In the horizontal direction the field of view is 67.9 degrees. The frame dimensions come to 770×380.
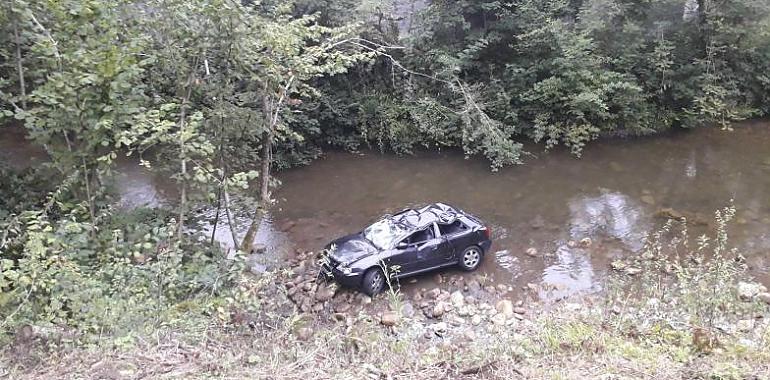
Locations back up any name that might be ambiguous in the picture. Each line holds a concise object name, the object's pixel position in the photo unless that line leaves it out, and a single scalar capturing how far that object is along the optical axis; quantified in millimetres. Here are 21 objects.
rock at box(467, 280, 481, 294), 10750
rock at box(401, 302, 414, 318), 9977
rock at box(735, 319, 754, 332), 6277
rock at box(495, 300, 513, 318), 9820
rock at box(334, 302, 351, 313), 10148
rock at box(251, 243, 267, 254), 12219
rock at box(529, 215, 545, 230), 13070
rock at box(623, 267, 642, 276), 10828
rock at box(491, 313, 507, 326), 9327
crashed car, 10227
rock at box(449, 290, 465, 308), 10211
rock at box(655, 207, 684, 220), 13000
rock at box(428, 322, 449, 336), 9292
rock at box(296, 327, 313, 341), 7332
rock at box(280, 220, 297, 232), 13341
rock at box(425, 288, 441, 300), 10531
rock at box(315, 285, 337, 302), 10375
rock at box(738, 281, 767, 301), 9000
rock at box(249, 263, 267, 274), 11109
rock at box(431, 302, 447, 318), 9961
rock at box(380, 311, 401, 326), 9368
